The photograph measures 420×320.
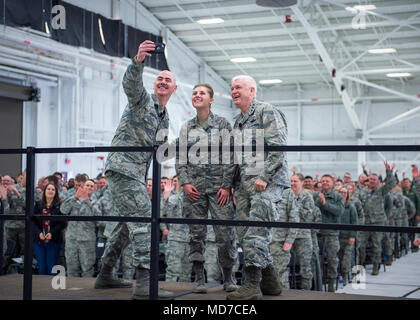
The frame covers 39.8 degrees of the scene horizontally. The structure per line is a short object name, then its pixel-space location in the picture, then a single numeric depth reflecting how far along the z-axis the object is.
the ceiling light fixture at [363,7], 16.88
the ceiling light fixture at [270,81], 26.00
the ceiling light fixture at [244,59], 23.81
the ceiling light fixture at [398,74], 23.40
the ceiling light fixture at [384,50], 20.88
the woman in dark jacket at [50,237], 8.54
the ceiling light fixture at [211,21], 20.56
